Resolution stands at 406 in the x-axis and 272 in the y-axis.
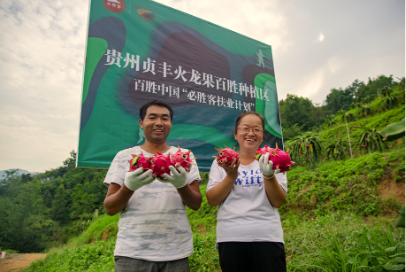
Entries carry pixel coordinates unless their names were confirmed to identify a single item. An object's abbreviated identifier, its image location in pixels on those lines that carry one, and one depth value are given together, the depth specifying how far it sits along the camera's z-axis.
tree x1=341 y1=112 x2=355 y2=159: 15.65
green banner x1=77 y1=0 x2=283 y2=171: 2.69
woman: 1.29
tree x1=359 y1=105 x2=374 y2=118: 15.99
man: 1.23
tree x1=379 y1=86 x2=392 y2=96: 17.96
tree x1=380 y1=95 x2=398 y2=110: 14.81
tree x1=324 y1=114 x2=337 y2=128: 16.84
